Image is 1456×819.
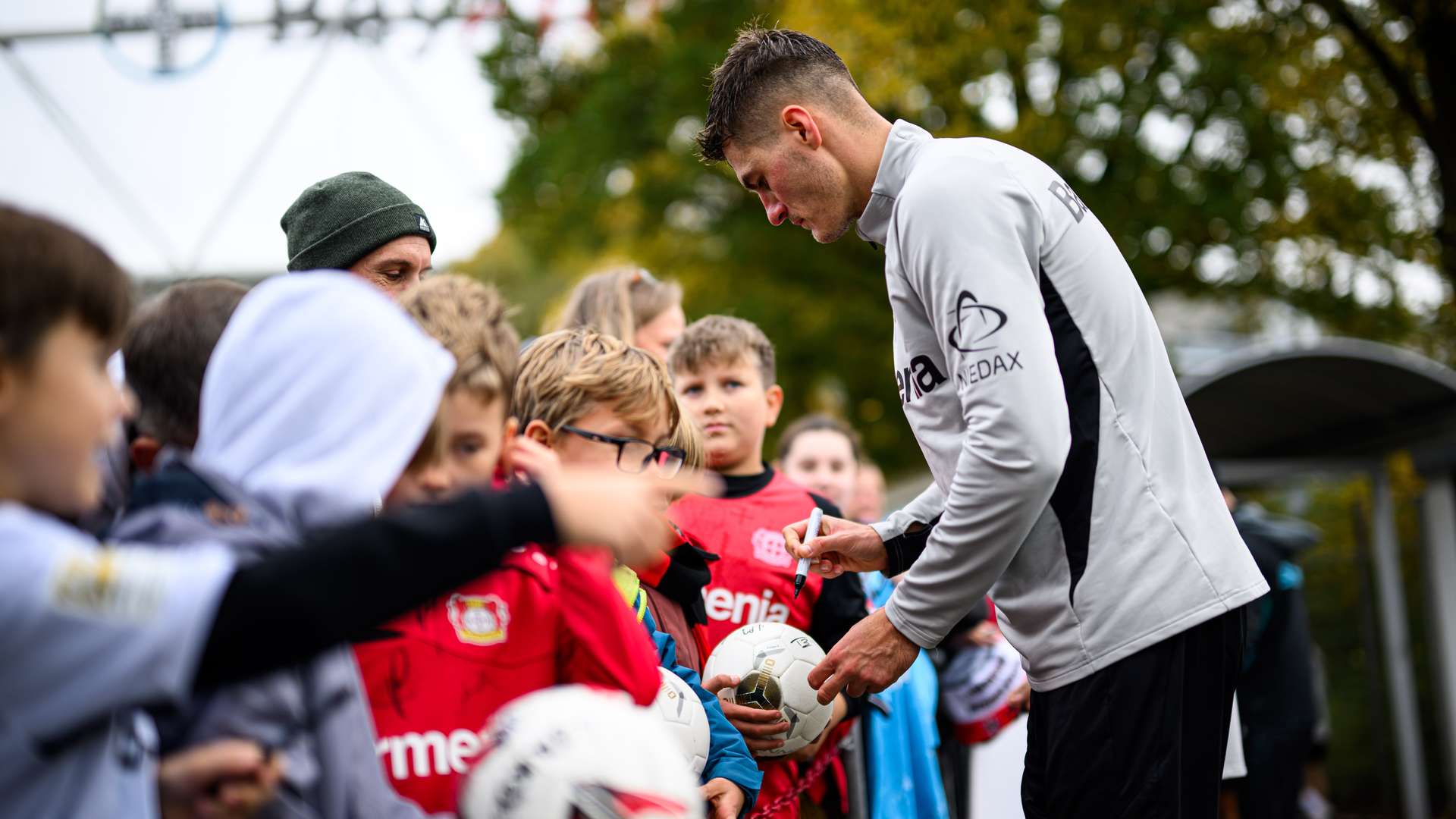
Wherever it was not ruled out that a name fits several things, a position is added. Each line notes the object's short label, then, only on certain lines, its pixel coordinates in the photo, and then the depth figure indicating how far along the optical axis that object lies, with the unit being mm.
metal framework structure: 11133
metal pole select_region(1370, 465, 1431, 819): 11000
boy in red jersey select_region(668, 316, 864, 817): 4367
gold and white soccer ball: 3713
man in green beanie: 3775
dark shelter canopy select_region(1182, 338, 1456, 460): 9906
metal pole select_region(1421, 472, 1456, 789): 10719
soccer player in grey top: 2879
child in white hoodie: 1912
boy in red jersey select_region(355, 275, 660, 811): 2279
